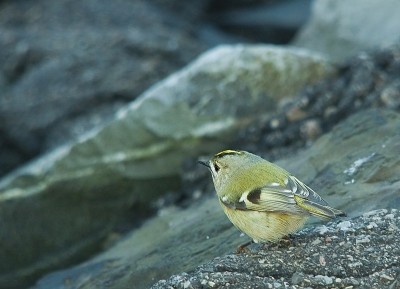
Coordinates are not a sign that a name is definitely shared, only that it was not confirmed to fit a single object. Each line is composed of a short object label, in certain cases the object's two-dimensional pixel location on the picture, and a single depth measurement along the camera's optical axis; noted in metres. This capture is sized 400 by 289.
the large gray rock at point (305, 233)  9.52
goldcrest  8.27
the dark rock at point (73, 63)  18.69
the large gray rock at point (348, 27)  18.17
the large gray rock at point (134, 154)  15.20
